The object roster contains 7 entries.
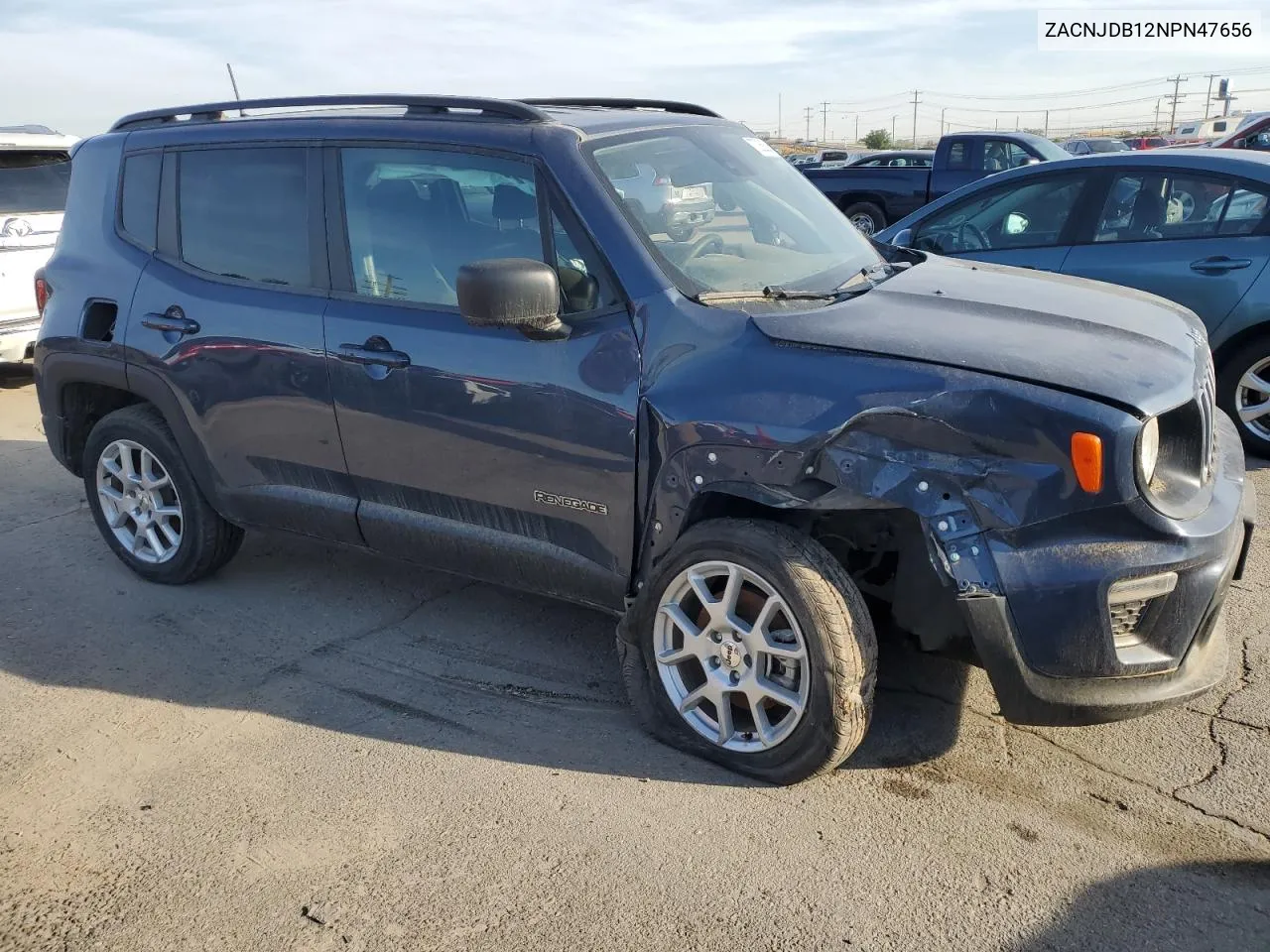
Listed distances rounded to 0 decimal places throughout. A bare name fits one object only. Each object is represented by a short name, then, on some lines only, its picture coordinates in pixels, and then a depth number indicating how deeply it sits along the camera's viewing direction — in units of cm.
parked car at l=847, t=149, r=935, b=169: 2020
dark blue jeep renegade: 284
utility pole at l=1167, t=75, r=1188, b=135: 7719
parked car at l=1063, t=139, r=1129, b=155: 2955
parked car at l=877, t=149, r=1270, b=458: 588
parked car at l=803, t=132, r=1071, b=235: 1481
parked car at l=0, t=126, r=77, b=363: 841
